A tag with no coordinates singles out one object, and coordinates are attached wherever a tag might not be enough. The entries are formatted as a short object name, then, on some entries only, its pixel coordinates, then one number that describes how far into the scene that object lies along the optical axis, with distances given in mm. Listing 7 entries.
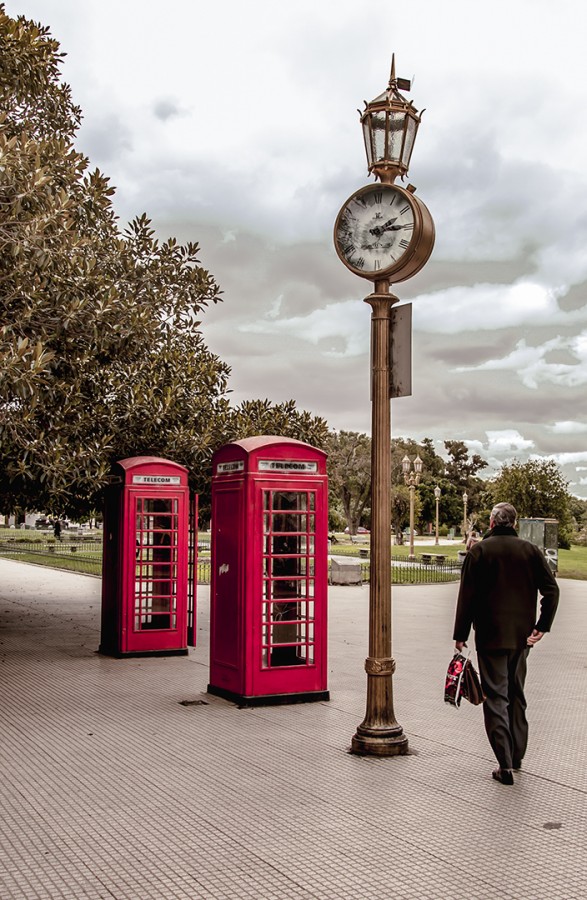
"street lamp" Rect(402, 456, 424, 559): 37250
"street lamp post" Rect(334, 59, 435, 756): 6770
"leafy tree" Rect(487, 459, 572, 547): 46531
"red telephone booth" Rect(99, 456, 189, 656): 11383
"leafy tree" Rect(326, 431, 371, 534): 77688
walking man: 6133
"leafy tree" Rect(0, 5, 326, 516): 9977
